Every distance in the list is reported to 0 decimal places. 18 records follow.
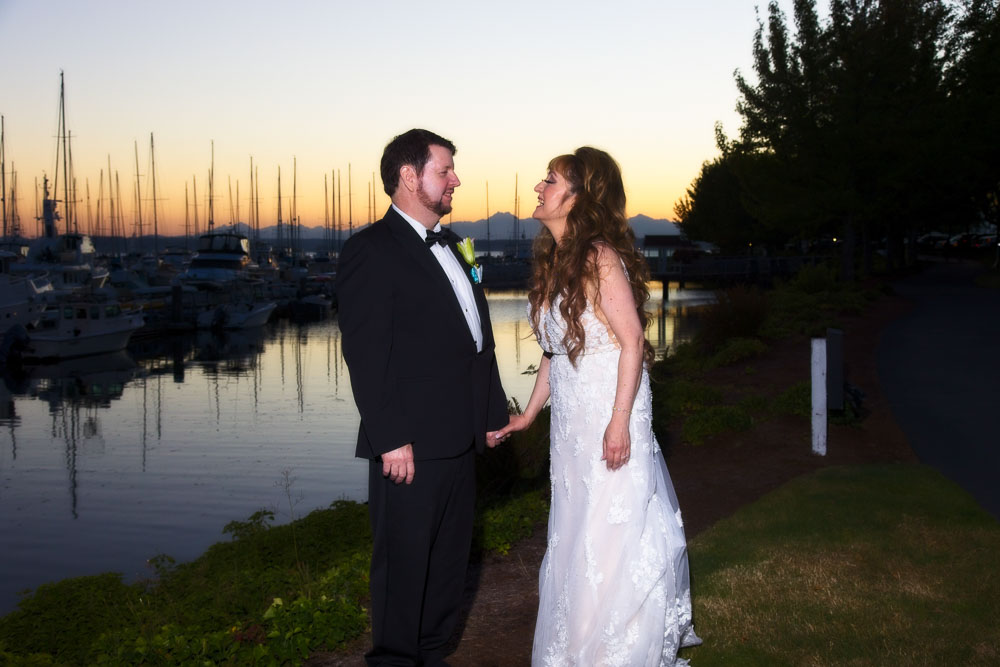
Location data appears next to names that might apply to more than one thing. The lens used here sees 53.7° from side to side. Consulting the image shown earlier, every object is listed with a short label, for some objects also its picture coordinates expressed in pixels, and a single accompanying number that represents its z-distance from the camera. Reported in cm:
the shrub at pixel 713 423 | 1098
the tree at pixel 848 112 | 3341
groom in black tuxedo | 404
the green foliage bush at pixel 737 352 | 1720
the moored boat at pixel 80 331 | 3969
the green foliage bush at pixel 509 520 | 680
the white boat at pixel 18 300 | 4278
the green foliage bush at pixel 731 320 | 2005
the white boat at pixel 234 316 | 5206
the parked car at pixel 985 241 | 7567
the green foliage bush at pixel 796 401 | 1147
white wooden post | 970
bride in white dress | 424
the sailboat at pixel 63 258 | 5512
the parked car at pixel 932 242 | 9138
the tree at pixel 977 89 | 3641
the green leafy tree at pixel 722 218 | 7462
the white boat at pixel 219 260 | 6406
